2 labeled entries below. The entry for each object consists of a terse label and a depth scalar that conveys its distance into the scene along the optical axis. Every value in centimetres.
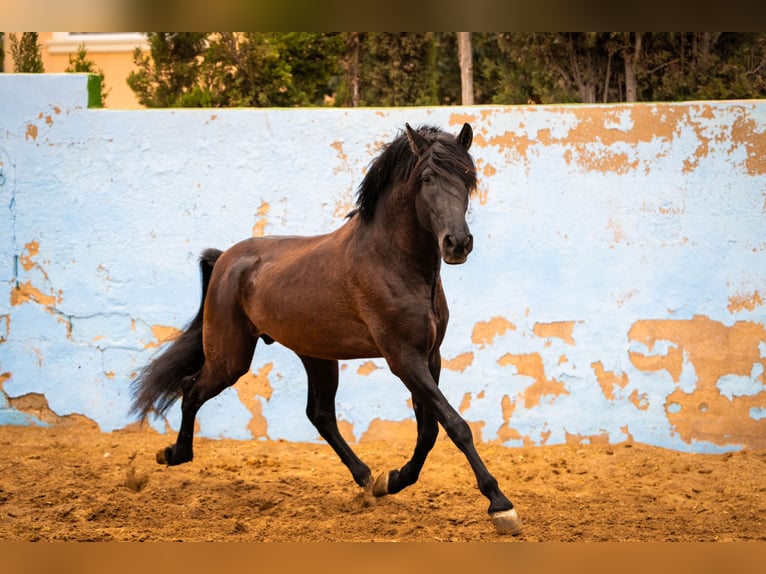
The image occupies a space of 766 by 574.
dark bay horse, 880
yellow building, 2741
